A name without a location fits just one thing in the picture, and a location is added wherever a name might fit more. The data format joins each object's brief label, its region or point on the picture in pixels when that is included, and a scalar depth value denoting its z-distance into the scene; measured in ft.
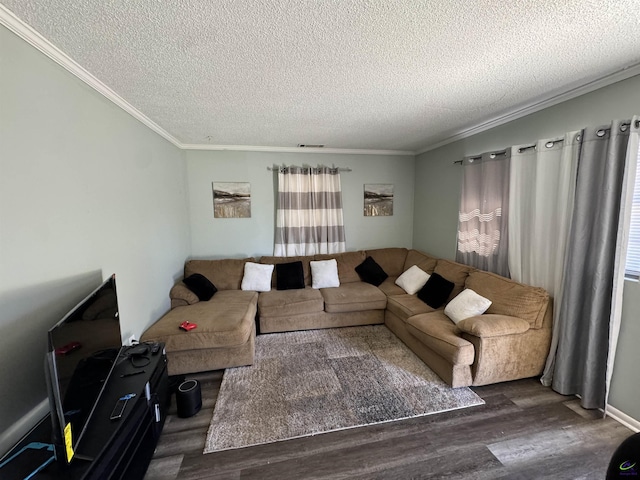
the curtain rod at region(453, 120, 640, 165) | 5.62
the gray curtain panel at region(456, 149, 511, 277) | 8.93
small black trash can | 6.41
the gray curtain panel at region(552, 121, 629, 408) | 6.00
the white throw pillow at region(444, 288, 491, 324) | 8.03
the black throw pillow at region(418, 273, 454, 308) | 9.68
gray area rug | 6.18
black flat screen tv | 3.20
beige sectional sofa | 7.16
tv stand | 3.40
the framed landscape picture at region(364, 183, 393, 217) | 14.32
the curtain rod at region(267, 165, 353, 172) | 13.03
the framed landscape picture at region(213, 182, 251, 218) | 12.80
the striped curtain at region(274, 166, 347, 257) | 13.10
